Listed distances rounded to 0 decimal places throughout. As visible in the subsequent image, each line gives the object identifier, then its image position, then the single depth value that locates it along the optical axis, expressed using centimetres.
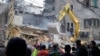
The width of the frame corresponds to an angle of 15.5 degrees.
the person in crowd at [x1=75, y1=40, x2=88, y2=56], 880
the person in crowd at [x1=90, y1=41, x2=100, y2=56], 973
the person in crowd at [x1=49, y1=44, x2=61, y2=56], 1116
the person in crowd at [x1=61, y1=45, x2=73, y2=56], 800
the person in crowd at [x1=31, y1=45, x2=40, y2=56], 1190
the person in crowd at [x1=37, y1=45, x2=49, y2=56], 1148
